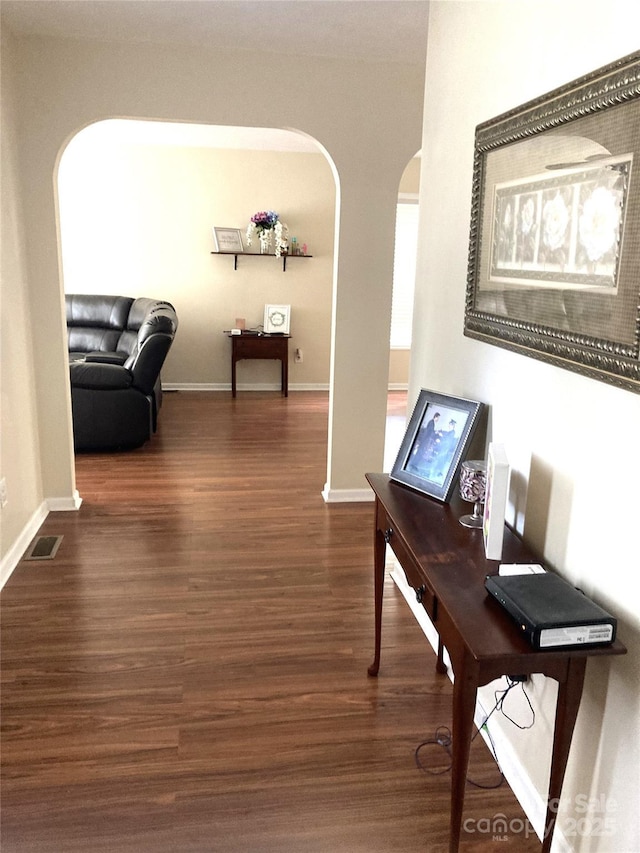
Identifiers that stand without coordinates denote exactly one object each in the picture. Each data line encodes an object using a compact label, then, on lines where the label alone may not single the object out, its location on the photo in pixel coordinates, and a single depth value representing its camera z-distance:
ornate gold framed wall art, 1.35
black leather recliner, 4.88
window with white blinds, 7.25
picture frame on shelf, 6.98
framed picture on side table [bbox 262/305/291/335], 7.24
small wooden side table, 6.98
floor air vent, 3.27
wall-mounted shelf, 7.03
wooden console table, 1.36
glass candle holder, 1.97
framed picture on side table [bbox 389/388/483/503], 2.10
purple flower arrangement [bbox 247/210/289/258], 6.87
